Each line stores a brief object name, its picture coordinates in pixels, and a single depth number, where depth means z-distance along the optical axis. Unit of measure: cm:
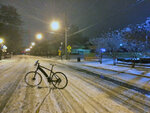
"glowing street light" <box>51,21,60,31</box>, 1371
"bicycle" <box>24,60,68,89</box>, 451
